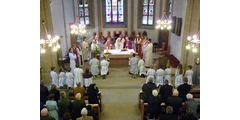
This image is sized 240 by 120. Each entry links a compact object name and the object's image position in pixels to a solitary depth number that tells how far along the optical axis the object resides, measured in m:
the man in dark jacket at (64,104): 5.92
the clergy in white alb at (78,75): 9.09
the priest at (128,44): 13.71
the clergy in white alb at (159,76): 8.93
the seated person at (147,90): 6.68
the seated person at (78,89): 6.87
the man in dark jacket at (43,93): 6.56
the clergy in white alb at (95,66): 10.62
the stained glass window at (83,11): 19.34
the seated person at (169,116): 5.05
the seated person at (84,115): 5.02
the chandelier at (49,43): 6.67
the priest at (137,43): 14.51
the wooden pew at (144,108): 6.47
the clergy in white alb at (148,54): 12.49
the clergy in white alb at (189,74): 8.86
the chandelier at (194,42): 6.68
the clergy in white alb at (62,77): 8.93
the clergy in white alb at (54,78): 8.89
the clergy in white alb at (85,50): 13.47
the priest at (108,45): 13.58
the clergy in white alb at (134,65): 10.80
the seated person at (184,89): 6.67
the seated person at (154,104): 5.98
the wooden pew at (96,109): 6.64
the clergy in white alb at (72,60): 11.13
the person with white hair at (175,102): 5.83
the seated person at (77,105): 5.80
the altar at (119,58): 12.41
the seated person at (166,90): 6.64
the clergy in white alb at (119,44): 13.82
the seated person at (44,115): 4.86
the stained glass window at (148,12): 19.05
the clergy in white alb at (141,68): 10.43
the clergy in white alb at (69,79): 8.82
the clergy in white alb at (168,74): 9.16
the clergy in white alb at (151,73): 8.98
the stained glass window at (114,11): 20.02
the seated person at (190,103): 5.88
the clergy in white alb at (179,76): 9.04
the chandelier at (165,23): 11.75
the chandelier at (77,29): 11.97
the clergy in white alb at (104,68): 10.55
